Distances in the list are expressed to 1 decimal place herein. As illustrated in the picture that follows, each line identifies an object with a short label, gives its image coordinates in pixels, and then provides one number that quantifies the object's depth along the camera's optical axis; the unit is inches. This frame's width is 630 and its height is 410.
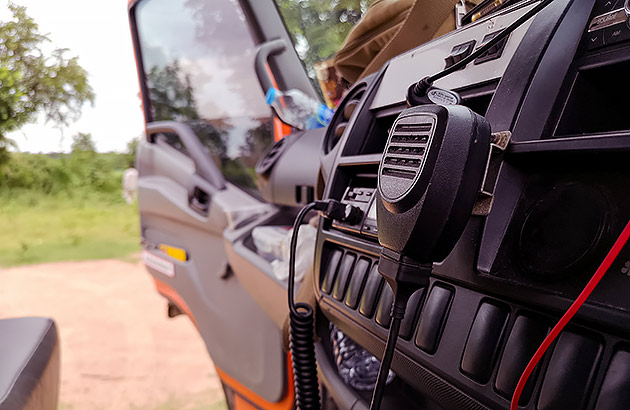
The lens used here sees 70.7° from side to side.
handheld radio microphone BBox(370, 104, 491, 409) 12.4
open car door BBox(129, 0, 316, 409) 51.7
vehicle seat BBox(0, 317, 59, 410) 25.2
